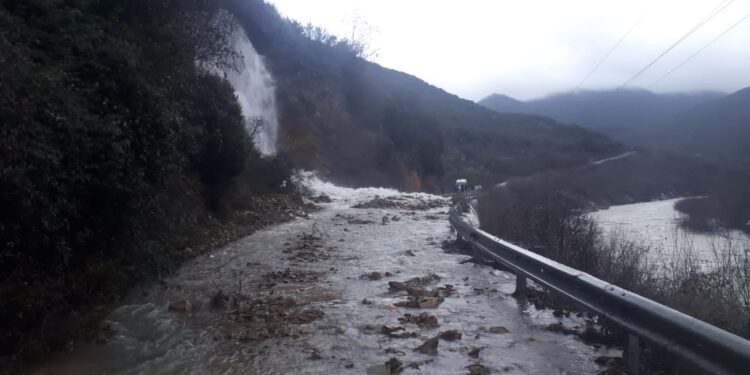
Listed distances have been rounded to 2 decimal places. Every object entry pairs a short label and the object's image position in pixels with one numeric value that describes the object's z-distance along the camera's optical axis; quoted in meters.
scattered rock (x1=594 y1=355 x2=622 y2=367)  6.04
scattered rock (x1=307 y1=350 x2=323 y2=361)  6.45
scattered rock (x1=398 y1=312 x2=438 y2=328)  7.67
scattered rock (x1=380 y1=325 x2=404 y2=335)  7.32
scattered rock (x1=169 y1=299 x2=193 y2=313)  8.51
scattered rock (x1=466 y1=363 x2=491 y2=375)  5.91
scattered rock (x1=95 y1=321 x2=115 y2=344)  7.07
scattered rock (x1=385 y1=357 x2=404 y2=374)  5.99
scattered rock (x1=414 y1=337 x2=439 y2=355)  6.54
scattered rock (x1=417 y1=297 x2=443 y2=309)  8.62
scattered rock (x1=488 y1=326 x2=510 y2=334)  7.40
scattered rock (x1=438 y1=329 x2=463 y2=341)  7.08
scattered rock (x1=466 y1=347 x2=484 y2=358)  6.48
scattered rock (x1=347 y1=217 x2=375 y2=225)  21.94
